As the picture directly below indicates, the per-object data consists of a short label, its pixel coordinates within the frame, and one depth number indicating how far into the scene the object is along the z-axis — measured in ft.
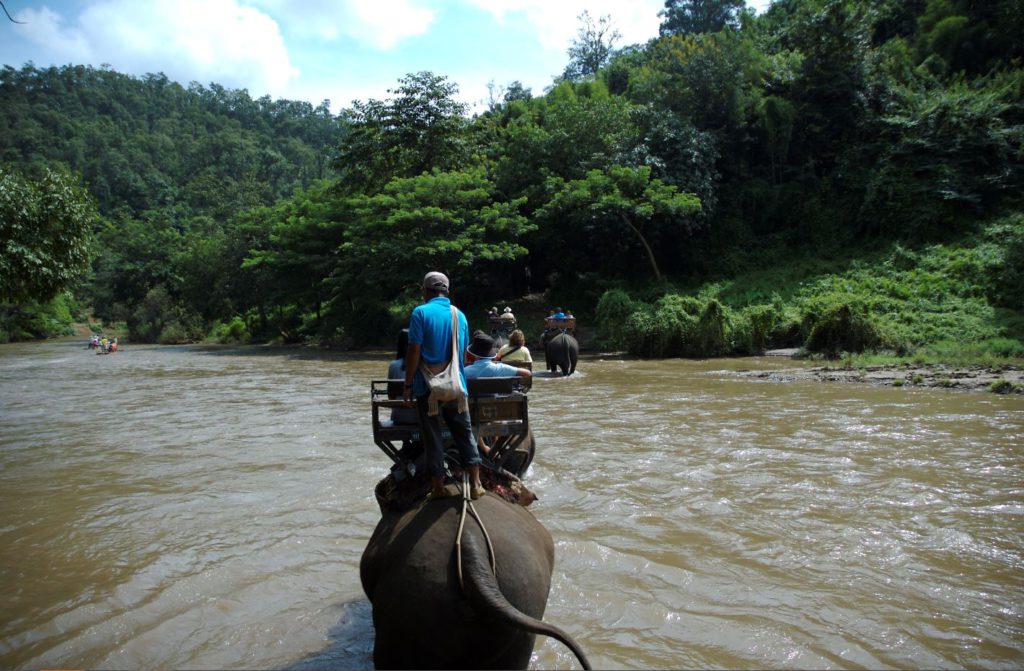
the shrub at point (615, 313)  79.57
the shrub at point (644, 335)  74.95
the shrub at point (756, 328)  72.79
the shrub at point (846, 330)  61.93
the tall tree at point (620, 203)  87.71
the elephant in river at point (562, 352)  57.36
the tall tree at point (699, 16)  197.06
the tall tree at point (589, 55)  199.62
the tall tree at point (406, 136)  107.14
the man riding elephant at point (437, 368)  13.34
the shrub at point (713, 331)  72.13
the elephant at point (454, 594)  10.42
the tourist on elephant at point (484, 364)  18.98
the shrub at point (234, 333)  147.69
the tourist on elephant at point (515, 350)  33.53
